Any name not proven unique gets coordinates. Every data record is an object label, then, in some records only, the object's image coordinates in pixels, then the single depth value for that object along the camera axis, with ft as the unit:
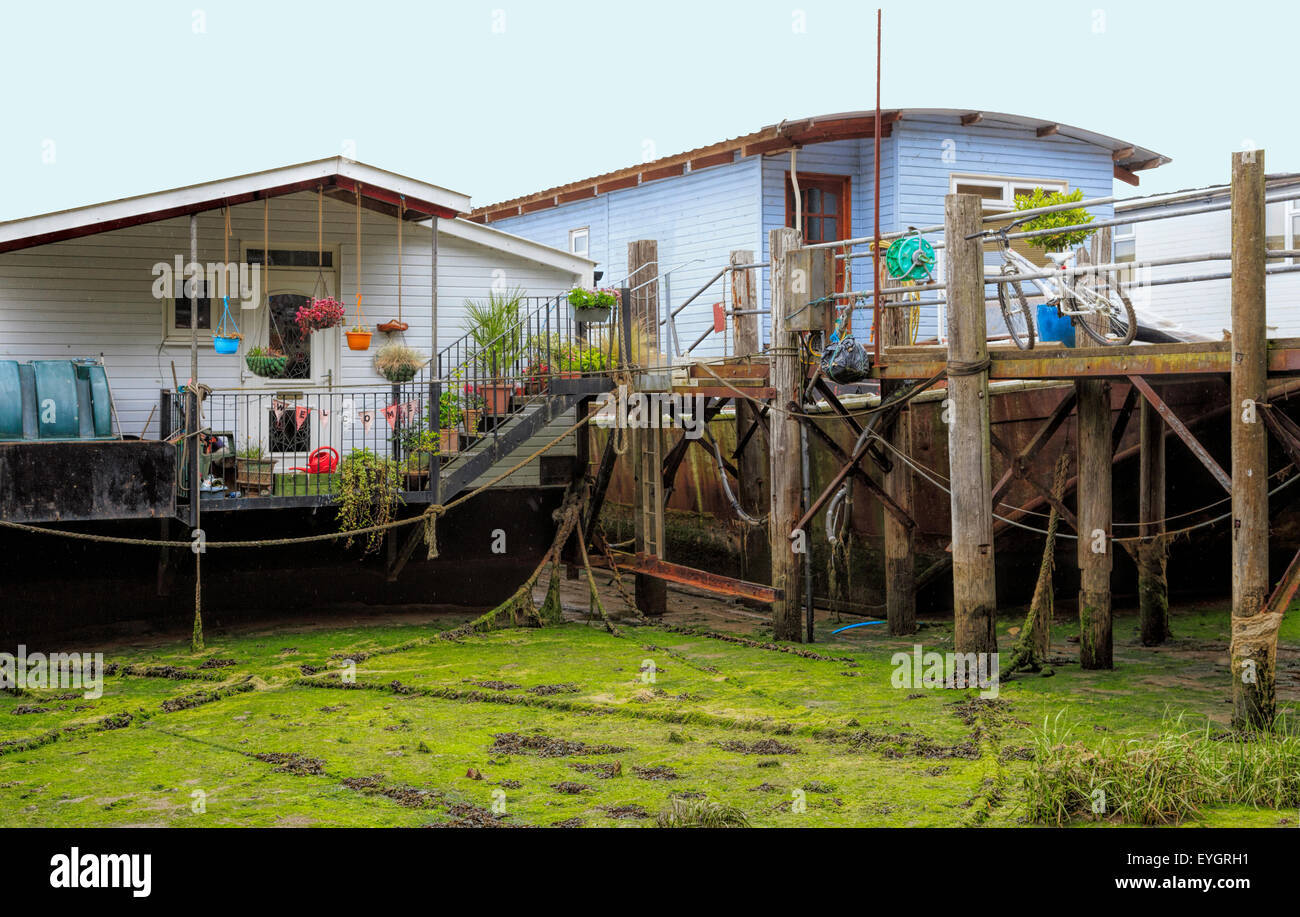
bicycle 35.73
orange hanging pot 49.47
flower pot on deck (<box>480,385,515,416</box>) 50.11
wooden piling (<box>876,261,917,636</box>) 46.01
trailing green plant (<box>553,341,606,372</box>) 50.16
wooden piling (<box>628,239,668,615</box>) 49.26
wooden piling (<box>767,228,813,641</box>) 44.88
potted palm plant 50.17
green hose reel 42.01
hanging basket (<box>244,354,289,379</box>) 46.26
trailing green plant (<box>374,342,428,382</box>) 50.19
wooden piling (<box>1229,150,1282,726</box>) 30.01
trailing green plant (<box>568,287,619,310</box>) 48.37
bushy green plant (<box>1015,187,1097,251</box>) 39.18
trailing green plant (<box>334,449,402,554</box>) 45.19
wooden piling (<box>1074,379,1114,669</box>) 39.42
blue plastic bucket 39.52
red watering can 47.34
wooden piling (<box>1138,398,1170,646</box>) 43.19
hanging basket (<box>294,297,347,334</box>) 47.26
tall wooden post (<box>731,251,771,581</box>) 51.60
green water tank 42.63
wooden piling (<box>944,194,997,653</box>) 36.83
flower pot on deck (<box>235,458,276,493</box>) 45.32
